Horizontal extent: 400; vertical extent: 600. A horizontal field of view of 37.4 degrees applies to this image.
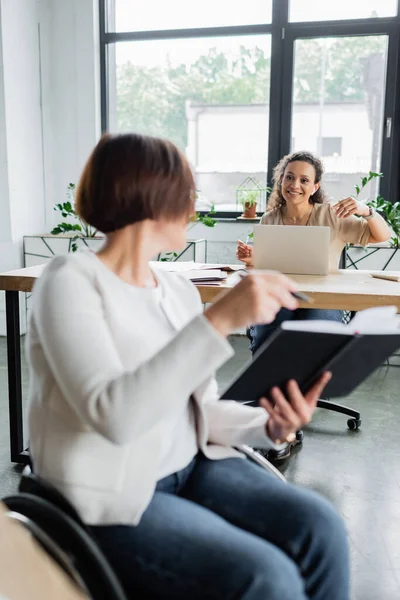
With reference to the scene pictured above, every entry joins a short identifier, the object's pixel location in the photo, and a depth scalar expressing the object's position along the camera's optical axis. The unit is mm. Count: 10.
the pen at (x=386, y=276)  2238
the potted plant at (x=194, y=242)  4105
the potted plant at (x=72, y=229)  3875
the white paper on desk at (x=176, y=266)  2438
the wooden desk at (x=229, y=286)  1872
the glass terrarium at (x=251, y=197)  4391
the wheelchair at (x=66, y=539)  732
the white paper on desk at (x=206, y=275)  2129
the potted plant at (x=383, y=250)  3780
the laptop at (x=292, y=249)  2172
